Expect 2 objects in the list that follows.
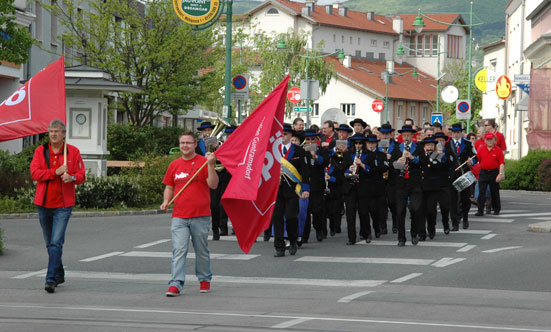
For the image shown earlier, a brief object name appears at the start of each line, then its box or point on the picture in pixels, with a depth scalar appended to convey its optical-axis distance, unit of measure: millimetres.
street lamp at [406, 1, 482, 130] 50850
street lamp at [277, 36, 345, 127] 41372
